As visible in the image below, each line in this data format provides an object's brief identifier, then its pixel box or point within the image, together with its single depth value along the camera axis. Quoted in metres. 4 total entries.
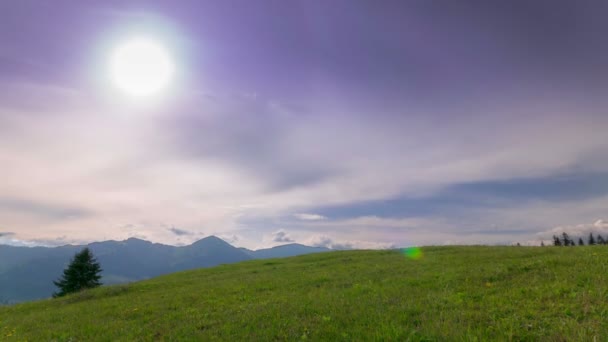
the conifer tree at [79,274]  60.78
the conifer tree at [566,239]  100.88
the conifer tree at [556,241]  97.75
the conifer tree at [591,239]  115.71
